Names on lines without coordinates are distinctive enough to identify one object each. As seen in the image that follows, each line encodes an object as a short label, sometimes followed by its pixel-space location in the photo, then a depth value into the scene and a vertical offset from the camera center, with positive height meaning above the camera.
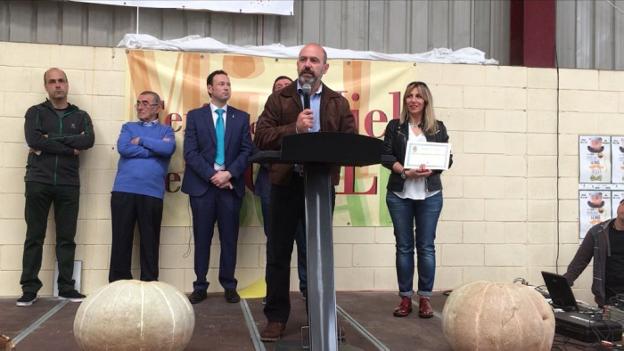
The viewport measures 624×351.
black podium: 2.50 -0.07
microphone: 2.79 +0.40
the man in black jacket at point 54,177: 4.64 -0.01
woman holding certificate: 4.17 -0.14
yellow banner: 5.15 +0.75
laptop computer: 3.95 -0.74
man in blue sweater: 4.72 -0.13
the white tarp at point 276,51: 5.20 +1.16
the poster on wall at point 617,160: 5.71 +0.22
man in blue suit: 4.75 +0.02
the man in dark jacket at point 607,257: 4.51 -0.56
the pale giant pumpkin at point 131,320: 2.92 -0.71
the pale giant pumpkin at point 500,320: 3.09 -0.72
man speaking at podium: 3.36 +0.00
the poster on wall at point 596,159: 5.70 +0.23
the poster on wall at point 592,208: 5.68 -0.24
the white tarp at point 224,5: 5.39 +1.57
